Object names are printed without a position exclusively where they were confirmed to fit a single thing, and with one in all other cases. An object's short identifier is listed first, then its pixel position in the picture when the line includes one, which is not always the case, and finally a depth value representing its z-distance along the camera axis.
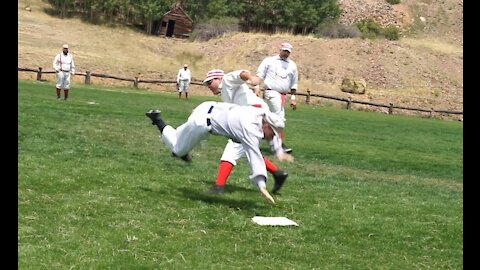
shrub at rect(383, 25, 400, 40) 90.93
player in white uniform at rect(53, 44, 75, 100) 24.48
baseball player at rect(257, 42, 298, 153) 13.77
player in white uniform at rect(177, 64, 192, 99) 38.56
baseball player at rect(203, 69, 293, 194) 8.09
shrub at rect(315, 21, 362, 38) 84.79
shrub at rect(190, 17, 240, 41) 79.21
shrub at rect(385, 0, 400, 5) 114.53
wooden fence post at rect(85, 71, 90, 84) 47.65
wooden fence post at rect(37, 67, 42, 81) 45.62
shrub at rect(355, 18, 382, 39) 93.56
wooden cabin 82.06
